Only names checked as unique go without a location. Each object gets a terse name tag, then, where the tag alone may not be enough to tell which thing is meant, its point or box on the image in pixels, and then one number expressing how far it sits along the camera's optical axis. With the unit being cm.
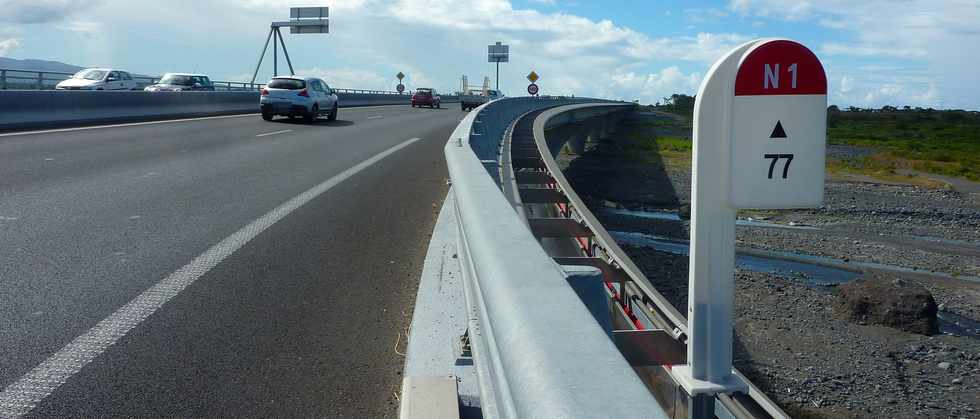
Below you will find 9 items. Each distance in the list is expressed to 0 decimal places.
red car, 5472
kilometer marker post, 239
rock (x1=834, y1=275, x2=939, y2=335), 739
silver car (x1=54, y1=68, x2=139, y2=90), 3186
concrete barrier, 1872
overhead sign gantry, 6512
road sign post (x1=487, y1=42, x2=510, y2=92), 8962
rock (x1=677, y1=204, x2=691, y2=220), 1479
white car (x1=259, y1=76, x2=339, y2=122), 2577
